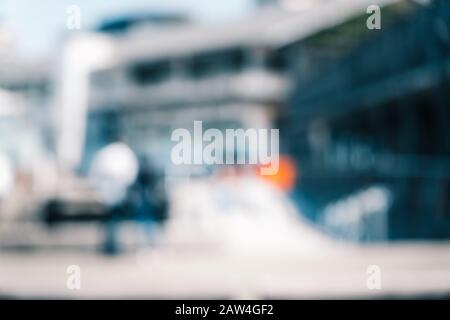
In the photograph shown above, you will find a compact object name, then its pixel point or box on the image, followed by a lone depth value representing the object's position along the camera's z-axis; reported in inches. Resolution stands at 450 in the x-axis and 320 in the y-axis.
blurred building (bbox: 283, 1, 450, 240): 852.4
